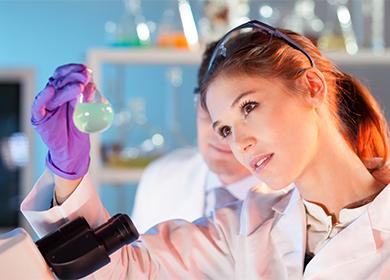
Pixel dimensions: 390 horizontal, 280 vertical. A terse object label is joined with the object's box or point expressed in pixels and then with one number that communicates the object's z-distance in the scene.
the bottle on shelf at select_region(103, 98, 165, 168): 2.86
